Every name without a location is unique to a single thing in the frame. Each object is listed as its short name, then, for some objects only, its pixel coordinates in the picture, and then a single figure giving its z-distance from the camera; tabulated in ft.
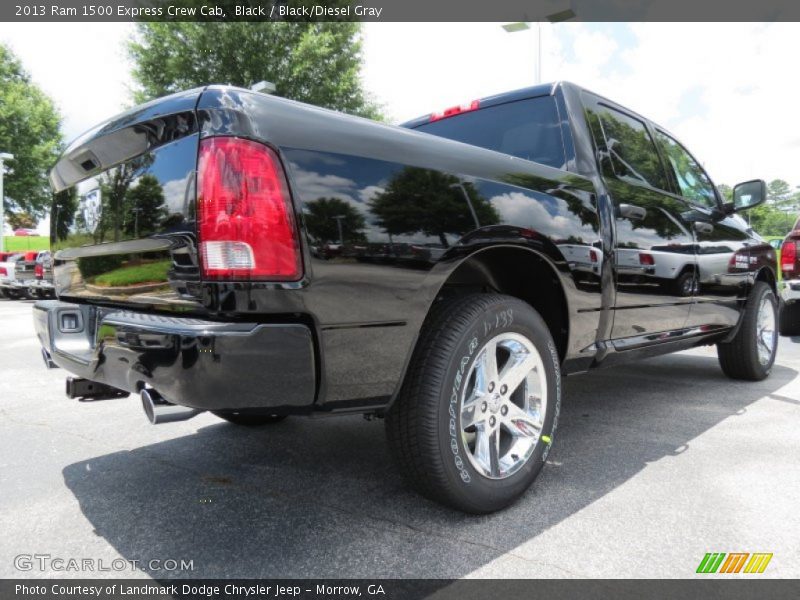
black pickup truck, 5.14
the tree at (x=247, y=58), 53.88
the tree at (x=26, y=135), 90.94
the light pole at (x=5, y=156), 73.87
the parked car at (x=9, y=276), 52.95
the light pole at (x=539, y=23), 25.77
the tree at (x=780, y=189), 458.83
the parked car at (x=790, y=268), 19.30
